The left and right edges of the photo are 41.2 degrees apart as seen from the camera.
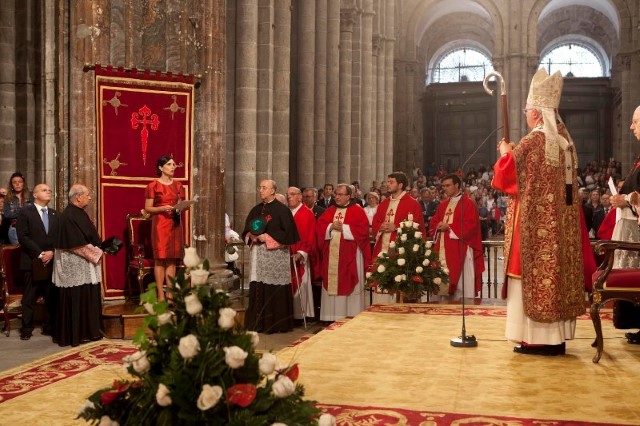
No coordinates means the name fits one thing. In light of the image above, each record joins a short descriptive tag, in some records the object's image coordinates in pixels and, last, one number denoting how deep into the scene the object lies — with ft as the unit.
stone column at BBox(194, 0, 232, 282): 35.96
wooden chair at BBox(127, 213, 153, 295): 32.53
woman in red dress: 31.07
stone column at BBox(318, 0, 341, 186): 64.08
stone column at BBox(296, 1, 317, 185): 60.18
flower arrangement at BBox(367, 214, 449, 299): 31.76
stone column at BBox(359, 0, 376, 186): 75.72
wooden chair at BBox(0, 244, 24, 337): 32.22
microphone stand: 22.79
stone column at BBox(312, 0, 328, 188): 62.34
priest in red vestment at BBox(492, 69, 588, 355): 21.74
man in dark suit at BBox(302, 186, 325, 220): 41.24
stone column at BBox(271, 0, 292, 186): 50.37
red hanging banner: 32.53
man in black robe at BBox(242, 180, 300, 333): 34.12
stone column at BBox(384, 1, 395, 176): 91.30
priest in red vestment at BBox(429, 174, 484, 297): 36.42
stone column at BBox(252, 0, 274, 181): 48.60
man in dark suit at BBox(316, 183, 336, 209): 51.60
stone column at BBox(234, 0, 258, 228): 46.57
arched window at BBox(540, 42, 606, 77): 128.98
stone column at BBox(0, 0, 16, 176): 45.24
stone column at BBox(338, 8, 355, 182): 68.13
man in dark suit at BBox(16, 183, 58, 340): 31.24
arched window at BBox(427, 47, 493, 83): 132.67
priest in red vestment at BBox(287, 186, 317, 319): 37.01
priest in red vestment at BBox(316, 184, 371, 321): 36.78
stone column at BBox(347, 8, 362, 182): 73.46
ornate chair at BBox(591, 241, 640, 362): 21.35
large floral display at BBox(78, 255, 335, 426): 11.03
